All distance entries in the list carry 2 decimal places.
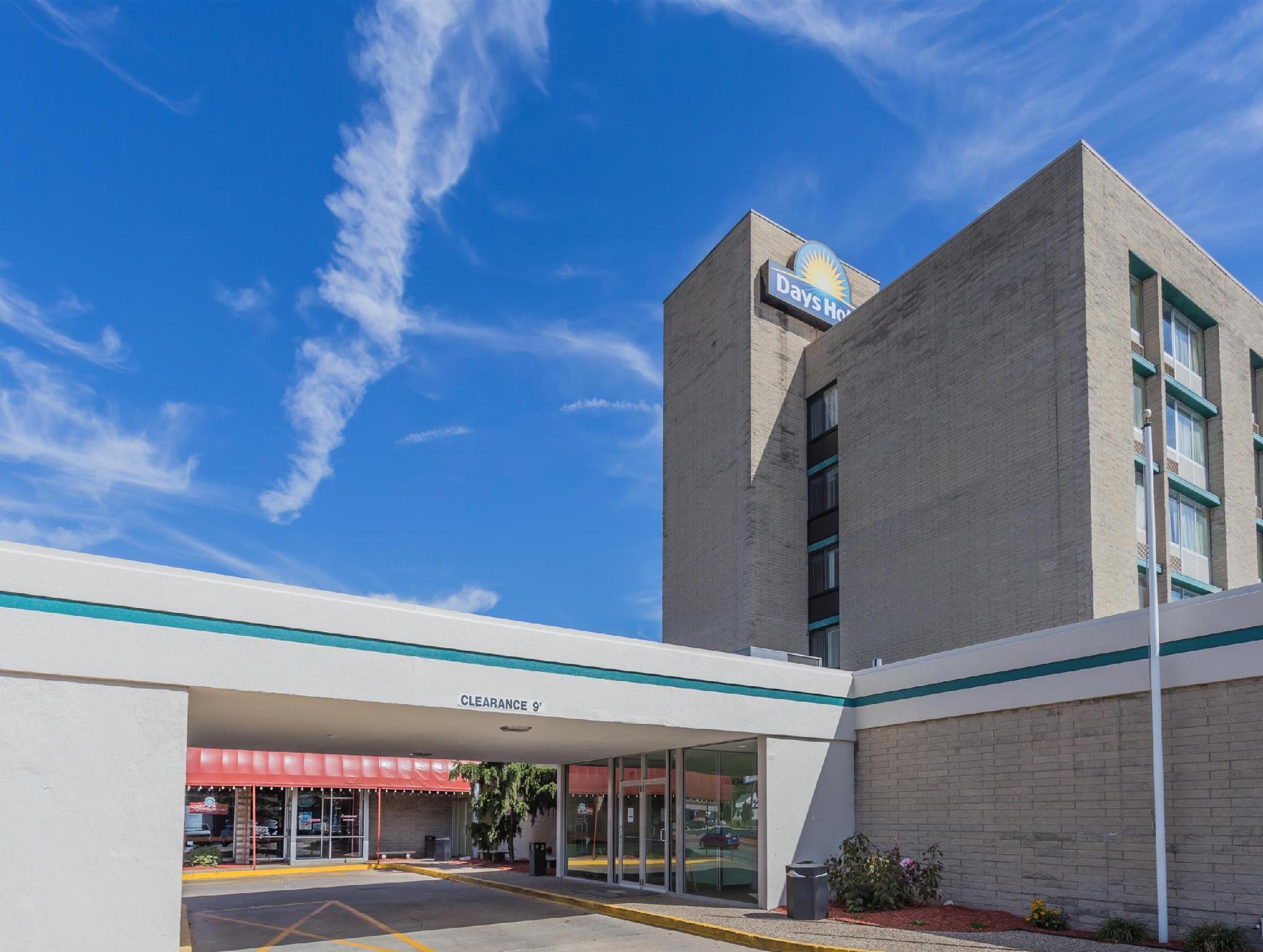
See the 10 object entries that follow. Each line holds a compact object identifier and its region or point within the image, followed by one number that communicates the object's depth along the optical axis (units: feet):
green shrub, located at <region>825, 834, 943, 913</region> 57.21
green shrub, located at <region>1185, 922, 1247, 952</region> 41.65
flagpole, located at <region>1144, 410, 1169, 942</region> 44.80
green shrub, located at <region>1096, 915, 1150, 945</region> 45.44
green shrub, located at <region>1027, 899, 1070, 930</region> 49.67
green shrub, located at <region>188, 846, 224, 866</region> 107.24
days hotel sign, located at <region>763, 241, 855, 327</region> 123.95
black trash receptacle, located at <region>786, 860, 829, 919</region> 55.52
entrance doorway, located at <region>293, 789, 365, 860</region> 114.01
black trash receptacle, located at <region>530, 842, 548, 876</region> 91.09
